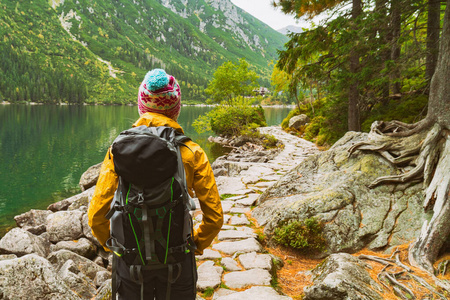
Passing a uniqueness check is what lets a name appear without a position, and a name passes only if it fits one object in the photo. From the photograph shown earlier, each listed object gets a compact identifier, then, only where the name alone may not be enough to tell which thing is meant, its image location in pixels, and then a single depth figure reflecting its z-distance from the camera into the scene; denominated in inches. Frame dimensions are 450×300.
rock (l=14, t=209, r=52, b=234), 422.3
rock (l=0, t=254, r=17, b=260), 247.3
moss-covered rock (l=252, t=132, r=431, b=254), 190.1
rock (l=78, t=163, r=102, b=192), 535.2
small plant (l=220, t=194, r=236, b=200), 318.3
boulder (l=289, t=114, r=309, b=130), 1194.3
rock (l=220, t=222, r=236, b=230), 233.5
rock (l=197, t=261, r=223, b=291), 147.2
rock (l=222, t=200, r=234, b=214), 277.7
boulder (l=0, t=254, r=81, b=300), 109.7
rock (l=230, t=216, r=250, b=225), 244.8
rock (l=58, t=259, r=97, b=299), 163.6
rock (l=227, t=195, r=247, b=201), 309.7
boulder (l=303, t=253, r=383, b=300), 115.9
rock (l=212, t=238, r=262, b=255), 191.6
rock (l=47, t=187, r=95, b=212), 445.4
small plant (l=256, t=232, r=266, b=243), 213.6
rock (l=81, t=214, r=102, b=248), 298.1
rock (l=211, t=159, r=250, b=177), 472.4
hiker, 75.3
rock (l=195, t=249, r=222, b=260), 183.8
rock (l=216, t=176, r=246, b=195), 336.5
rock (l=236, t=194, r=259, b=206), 296.5
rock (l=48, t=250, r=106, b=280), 224.5
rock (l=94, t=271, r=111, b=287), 195.7
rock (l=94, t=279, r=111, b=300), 127.3
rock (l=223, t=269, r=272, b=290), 148.5
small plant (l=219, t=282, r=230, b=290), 147.4
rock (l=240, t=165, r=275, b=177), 415.9
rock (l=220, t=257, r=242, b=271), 167.9
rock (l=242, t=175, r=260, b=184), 372.5
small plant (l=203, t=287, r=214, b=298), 140.5
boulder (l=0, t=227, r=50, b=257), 273.6
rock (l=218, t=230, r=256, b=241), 213.2
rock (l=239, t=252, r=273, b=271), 166.4
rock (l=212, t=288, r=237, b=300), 138.9
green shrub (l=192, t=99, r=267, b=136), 1032.2
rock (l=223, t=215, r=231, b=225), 251.3
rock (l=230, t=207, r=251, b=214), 274.1
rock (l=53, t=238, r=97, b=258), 274.2
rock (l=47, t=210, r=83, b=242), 313.1
